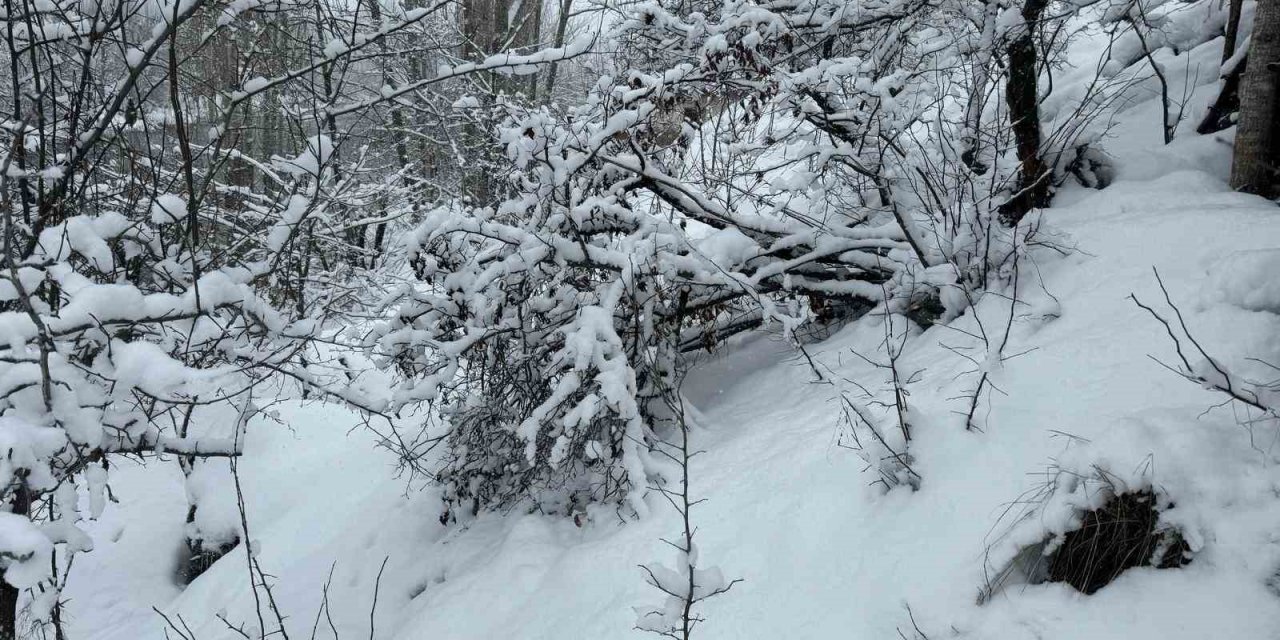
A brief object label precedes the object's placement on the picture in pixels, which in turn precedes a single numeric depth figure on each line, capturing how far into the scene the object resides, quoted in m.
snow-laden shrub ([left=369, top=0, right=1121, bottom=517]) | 3.84
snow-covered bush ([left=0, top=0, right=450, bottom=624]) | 2.04
